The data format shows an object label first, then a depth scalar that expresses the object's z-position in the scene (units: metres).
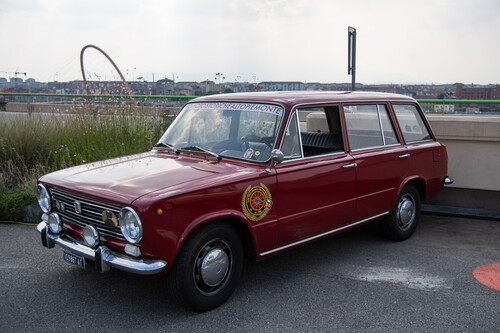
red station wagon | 3.64
